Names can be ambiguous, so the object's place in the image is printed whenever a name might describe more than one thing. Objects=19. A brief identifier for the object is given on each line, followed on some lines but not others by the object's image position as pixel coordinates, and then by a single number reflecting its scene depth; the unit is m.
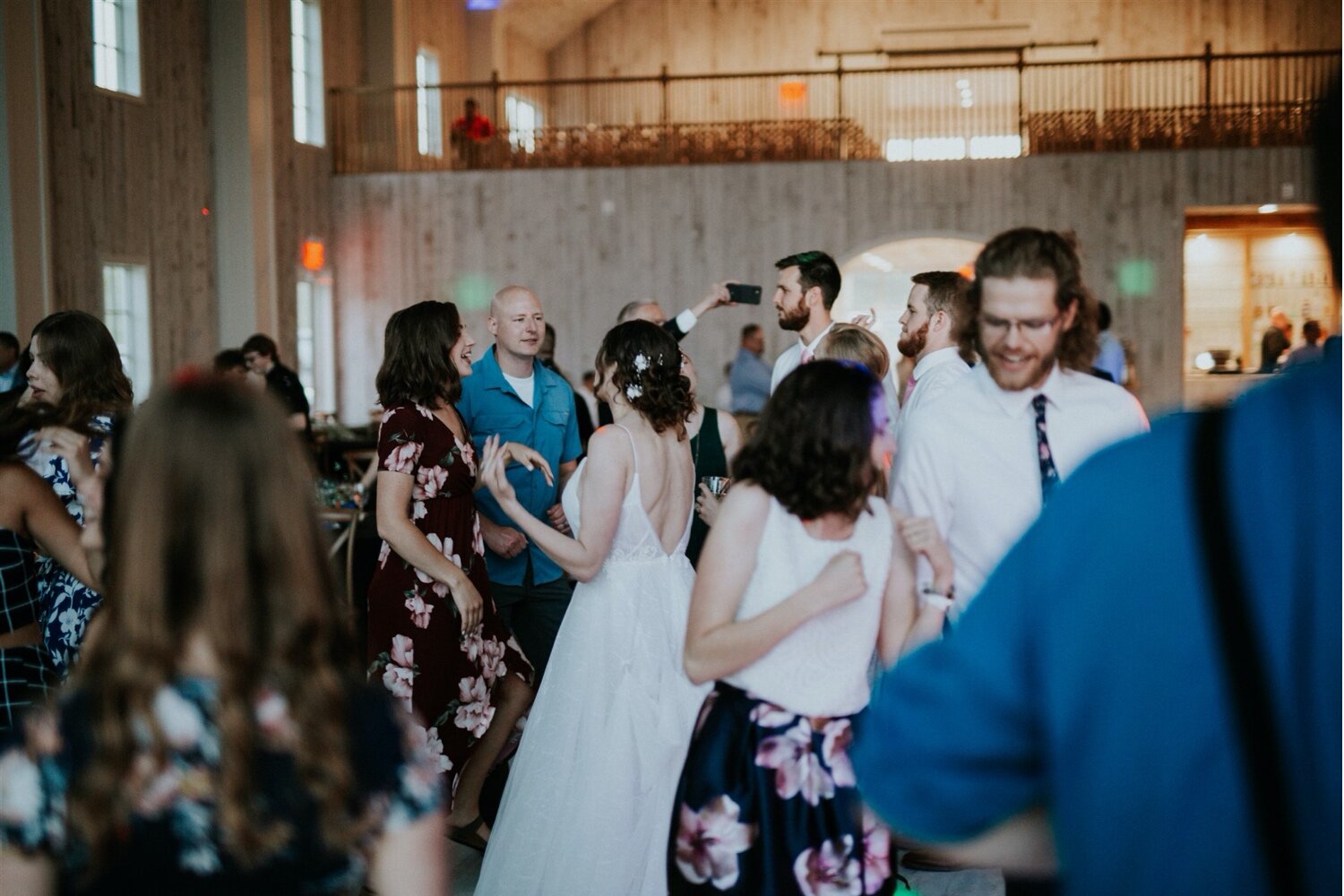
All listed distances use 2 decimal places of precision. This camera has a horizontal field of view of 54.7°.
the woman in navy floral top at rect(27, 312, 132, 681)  3.47
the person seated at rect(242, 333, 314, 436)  9.63
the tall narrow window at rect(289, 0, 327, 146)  14.91
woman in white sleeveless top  2.33
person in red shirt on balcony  14.97
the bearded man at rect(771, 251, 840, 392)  5.03
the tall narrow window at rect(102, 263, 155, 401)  11.84
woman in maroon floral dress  3.88
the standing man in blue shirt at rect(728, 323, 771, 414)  13.42
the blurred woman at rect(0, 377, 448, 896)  1.37
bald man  4.65
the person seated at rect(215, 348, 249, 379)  8.32
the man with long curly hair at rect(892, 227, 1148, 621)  2.74
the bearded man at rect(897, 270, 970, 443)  3.96
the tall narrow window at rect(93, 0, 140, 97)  11.47
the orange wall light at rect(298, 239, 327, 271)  14.59
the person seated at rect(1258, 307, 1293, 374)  15.12
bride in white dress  3.47
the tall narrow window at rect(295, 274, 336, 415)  14.98
